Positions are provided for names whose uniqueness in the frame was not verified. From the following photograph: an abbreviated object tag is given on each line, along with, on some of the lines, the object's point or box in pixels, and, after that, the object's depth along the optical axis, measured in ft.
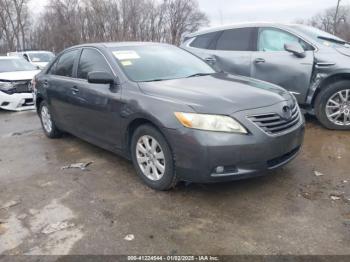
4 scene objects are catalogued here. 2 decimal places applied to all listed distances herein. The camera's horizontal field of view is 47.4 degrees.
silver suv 19.69
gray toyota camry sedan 11.94
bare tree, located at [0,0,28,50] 190.19
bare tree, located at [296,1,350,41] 179.63
